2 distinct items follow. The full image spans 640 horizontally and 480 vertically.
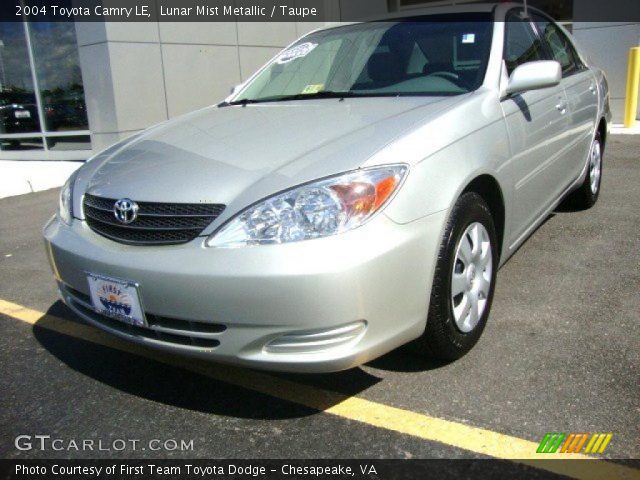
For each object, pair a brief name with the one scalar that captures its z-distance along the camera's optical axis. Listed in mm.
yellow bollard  9133
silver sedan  2035
